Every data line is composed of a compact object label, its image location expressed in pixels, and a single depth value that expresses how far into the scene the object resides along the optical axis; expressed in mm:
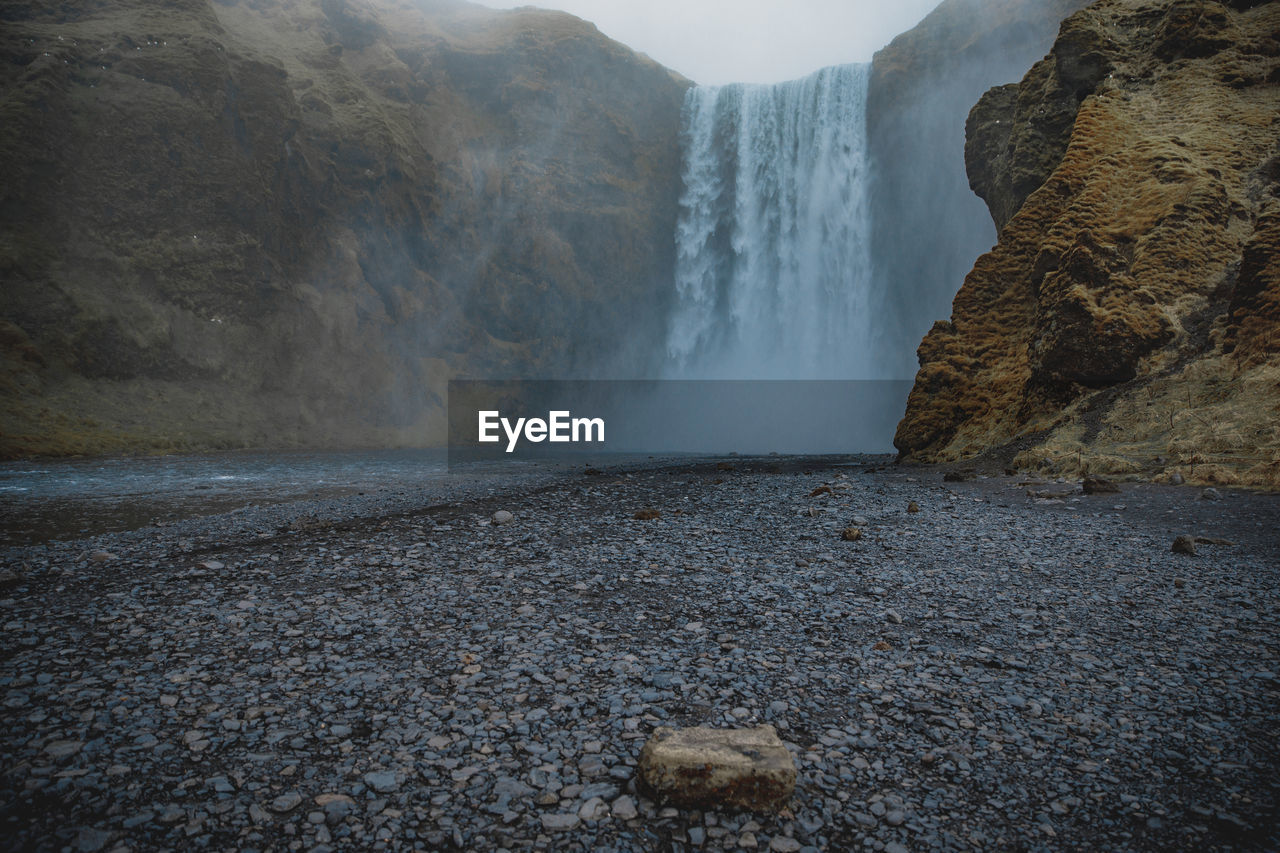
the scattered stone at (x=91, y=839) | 3121
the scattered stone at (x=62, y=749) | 3896
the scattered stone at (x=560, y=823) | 3363
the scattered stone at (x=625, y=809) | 3445
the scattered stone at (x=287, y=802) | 3480
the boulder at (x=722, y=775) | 3461
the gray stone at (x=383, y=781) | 3664
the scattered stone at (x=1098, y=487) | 13528
